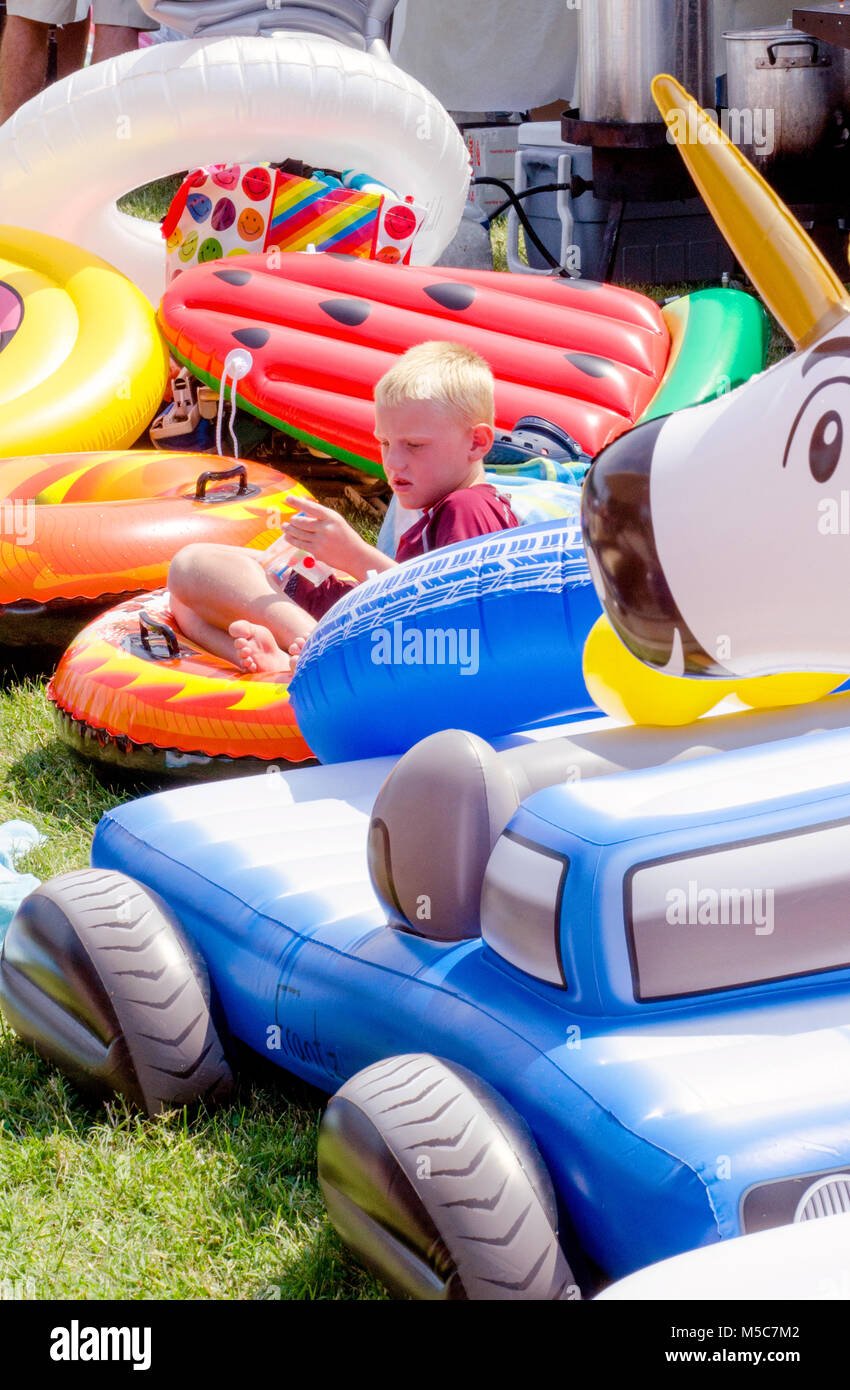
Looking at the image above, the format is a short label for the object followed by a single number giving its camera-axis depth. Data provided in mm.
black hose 5938
